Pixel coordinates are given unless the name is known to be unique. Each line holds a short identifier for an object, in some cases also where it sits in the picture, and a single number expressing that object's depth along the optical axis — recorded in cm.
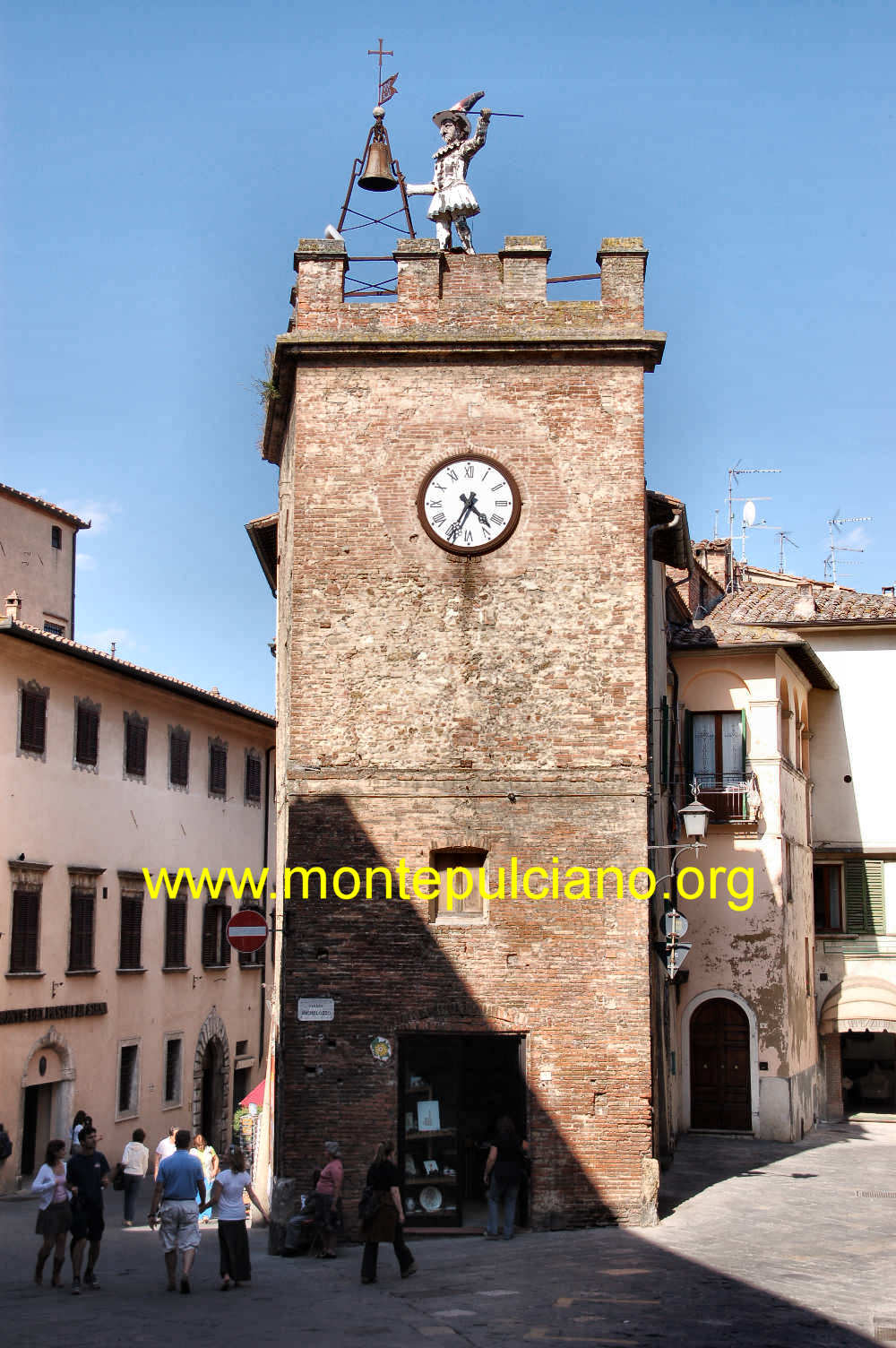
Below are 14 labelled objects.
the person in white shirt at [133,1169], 2327
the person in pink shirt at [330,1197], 1677
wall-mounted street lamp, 2089
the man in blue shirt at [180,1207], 1530
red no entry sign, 1714
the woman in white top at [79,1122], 2580
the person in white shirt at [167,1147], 1819
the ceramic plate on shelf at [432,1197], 1789
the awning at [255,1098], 2323
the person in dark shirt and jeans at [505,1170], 1698
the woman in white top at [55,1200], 1589
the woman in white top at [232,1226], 1524
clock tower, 1767
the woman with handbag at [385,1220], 1504
